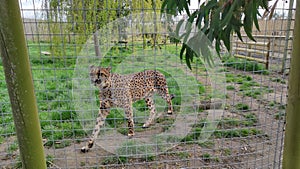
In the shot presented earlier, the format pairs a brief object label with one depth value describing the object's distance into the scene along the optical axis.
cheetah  2.00
